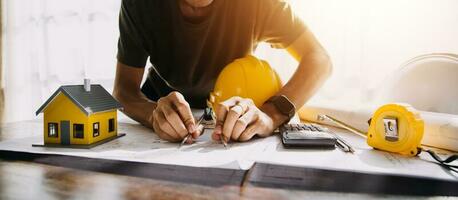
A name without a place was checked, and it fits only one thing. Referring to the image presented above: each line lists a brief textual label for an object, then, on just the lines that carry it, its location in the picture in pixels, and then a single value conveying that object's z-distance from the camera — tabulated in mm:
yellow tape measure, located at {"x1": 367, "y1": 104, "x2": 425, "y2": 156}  547
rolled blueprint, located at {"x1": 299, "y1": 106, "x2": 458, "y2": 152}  587
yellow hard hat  828
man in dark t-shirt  917
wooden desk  369
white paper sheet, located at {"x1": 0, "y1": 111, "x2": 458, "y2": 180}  477
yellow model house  615
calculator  600
